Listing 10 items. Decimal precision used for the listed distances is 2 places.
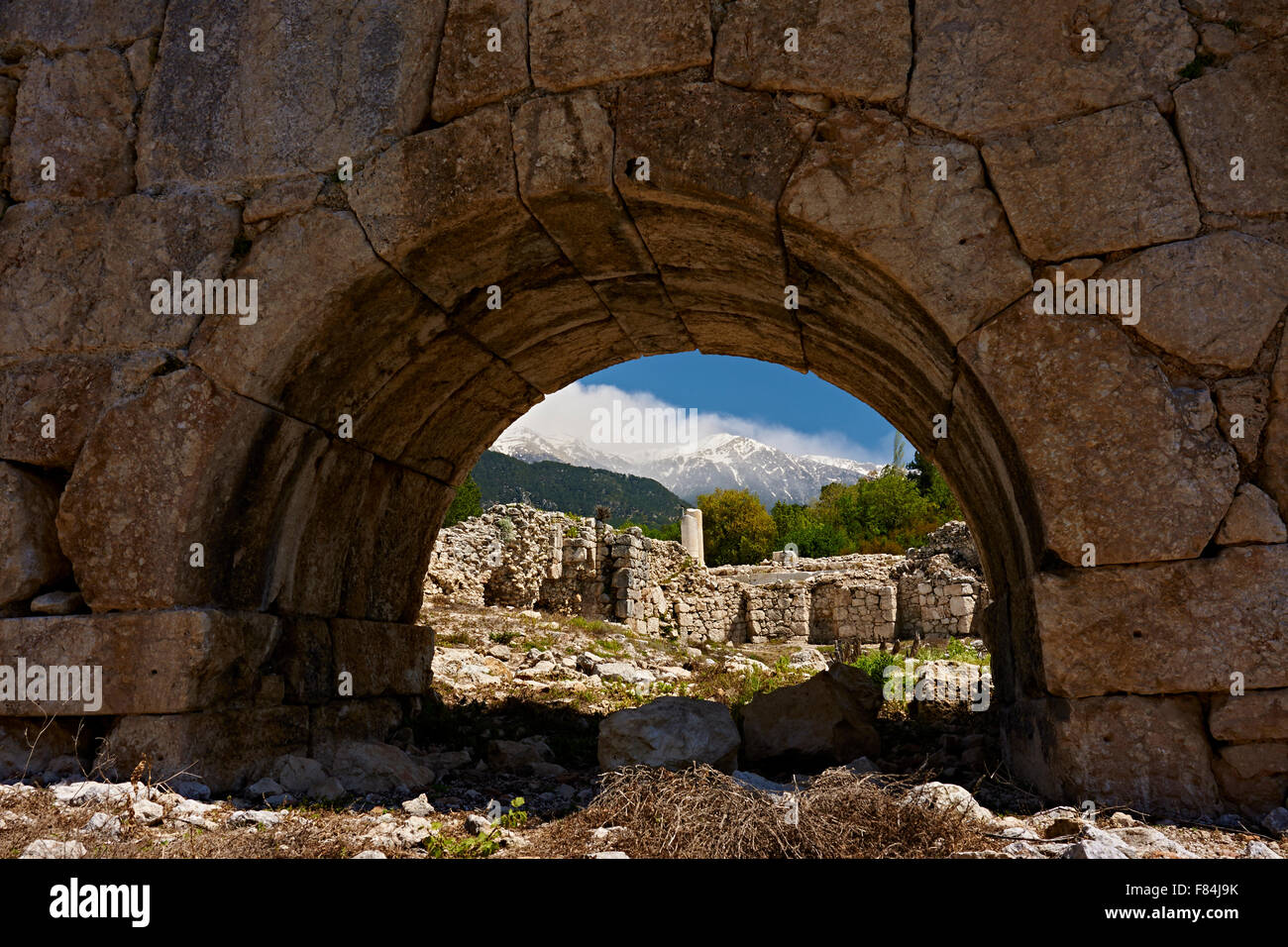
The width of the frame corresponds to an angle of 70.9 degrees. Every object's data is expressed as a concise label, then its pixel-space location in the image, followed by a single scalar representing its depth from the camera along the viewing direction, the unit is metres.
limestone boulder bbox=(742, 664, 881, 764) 5.18
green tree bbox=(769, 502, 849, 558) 45.19
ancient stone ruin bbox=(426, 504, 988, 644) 17.16
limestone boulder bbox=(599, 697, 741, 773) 4.41
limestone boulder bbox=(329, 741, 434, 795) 4.37
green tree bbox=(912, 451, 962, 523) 43.59
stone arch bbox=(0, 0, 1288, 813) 3.28
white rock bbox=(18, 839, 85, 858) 2.90
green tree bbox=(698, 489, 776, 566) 51.06
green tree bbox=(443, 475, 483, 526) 39.28
